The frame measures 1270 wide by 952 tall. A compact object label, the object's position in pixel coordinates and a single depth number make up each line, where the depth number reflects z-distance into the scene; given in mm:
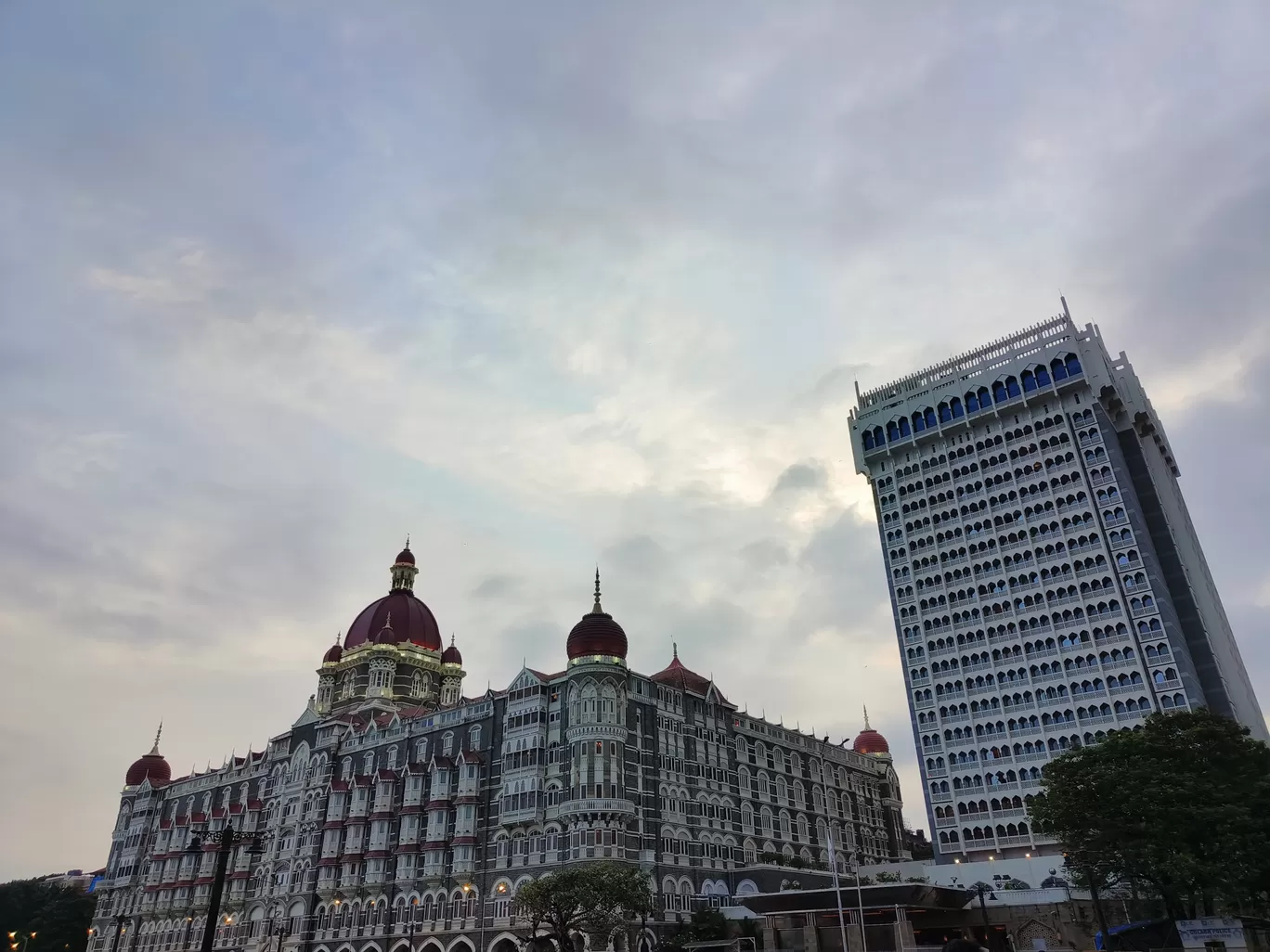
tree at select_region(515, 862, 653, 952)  60500
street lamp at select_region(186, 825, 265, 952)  38031
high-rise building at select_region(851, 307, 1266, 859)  86438
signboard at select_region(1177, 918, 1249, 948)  43062
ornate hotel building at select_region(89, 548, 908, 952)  76312
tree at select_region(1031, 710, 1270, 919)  48844
